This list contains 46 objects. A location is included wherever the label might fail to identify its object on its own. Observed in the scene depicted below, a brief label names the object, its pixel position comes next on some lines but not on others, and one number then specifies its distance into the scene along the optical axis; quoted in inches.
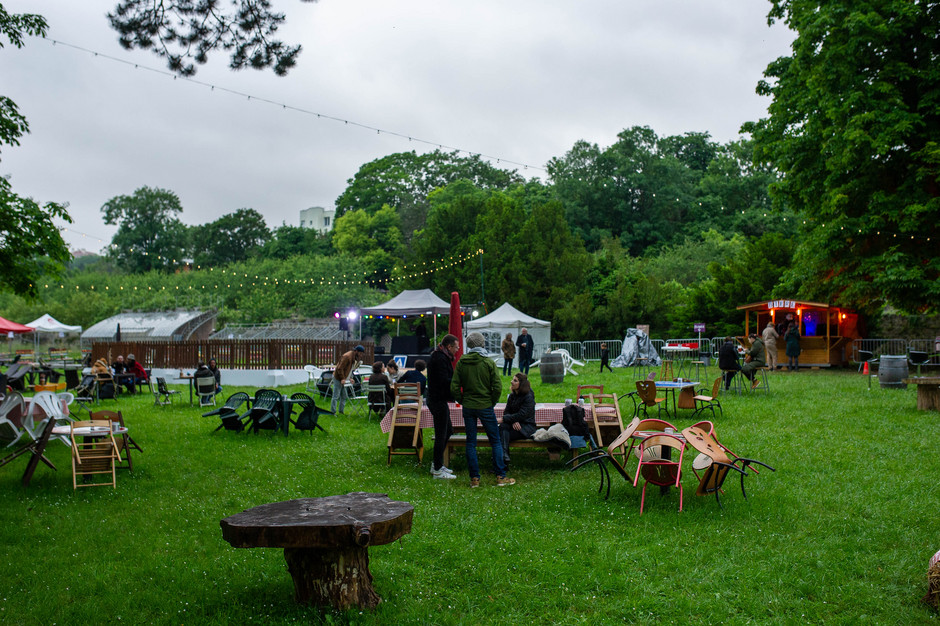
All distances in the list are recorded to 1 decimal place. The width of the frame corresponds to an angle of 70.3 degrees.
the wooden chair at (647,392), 419.5
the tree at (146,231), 2556.6
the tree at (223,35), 310.0
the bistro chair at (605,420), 317.7
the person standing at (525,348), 764.0
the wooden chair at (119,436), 311.5
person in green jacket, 277.1
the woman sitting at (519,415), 301.3
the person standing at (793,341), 855.7
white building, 3880.4
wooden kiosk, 893.2
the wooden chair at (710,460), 229.3
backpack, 303.7
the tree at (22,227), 360.5
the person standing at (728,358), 556.1
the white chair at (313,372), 736.3
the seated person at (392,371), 553.8
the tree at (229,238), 2714.1
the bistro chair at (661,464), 235.6
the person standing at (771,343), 809.4
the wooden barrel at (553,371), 711.7
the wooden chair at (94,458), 281.4
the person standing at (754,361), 561.9
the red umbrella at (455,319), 425.7
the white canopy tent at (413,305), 864.9
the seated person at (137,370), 712.4
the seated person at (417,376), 479.2
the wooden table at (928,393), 449.1
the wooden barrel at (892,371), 571.2
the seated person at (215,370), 623.2
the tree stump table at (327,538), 143.6
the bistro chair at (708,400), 436.8
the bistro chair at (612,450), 243.4
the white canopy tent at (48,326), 1111.3
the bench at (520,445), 301.9
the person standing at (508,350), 761.6
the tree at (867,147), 673.6
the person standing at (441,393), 291.6
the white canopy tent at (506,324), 987.3
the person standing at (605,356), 869.2
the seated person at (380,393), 463.8
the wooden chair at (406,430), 327.3
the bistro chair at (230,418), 415.8
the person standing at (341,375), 512.1
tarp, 965.8
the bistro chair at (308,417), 416.3
